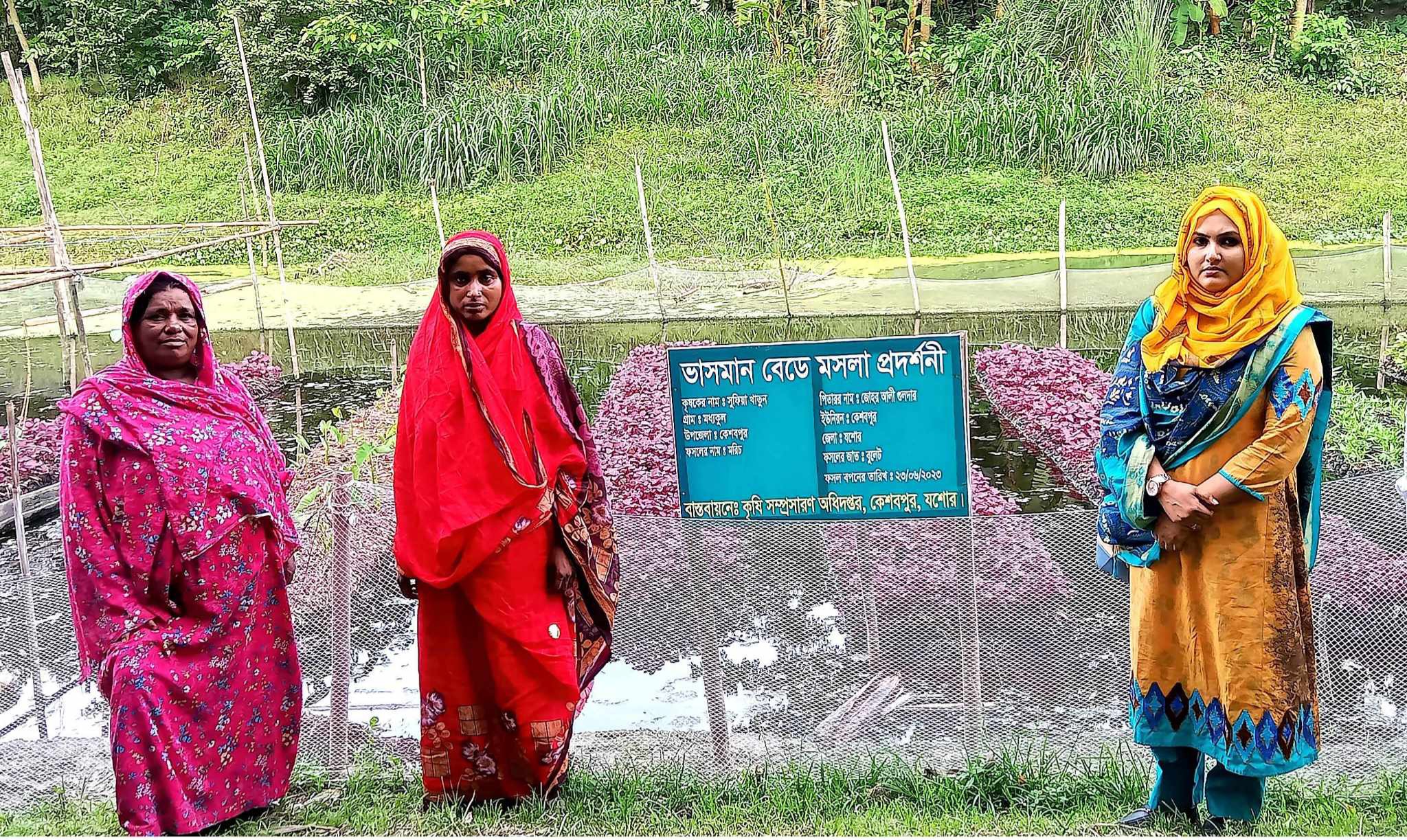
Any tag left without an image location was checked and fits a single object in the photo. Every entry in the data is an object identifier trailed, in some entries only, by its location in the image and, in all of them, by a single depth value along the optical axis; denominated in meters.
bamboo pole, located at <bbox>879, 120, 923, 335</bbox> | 10.58
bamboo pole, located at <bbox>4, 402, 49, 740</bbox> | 3.59
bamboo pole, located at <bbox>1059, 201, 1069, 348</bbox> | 10.02
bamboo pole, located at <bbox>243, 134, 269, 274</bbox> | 12.13
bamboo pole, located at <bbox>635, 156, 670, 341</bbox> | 10.77
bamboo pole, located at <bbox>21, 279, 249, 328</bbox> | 10.50
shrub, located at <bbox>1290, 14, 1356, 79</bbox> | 16.78
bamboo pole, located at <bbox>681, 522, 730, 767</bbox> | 3.21
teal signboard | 3.03
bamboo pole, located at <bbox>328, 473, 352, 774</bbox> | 3.22
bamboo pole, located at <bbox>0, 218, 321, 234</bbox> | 7.96
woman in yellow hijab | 2.38
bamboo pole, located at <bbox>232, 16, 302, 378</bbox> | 9.91
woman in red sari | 2.71
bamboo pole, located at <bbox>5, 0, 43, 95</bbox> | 18.19
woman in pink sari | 2.66
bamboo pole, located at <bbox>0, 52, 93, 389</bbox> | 6.70
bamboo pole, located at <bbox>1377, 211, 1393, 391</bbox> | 7.92
